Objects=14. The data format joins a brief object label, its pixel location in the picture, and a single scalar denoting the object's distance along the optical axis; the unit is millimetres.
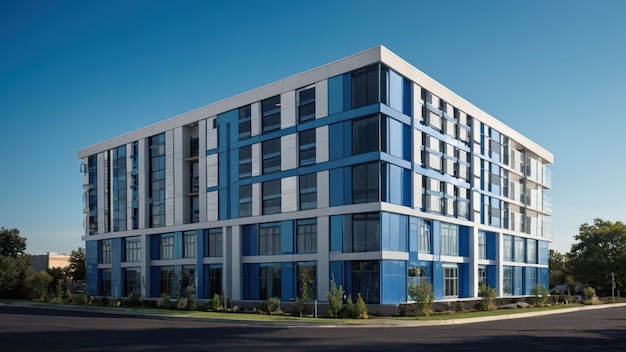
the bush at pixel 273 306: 43688
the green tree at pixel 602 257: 85688
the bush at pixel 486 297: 49781
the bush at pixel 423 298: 40594
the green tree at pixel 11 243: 89438
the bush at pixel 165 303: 50562
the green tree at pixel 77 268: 97256
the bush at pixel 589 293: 68062
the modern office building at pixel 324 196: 43562
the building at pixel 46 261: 115562
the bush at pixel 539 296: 58719
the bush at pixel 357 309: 39062
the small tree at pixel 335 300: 39219
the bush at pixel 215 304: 47156
